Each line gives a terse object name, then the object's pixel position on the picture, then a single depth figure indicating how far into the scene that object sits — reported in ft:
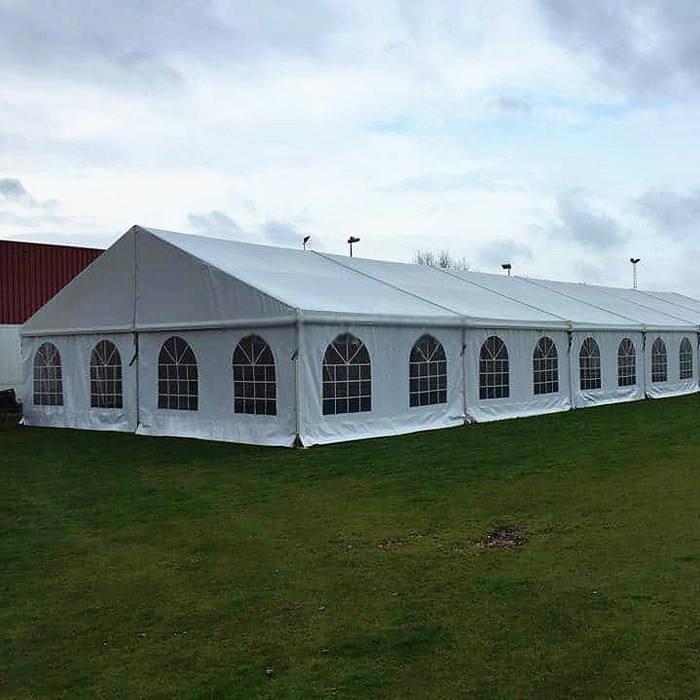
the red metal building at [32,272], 78.79
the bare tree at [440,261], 241.55
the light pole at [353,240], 74.74
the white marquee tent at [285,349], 40.47
